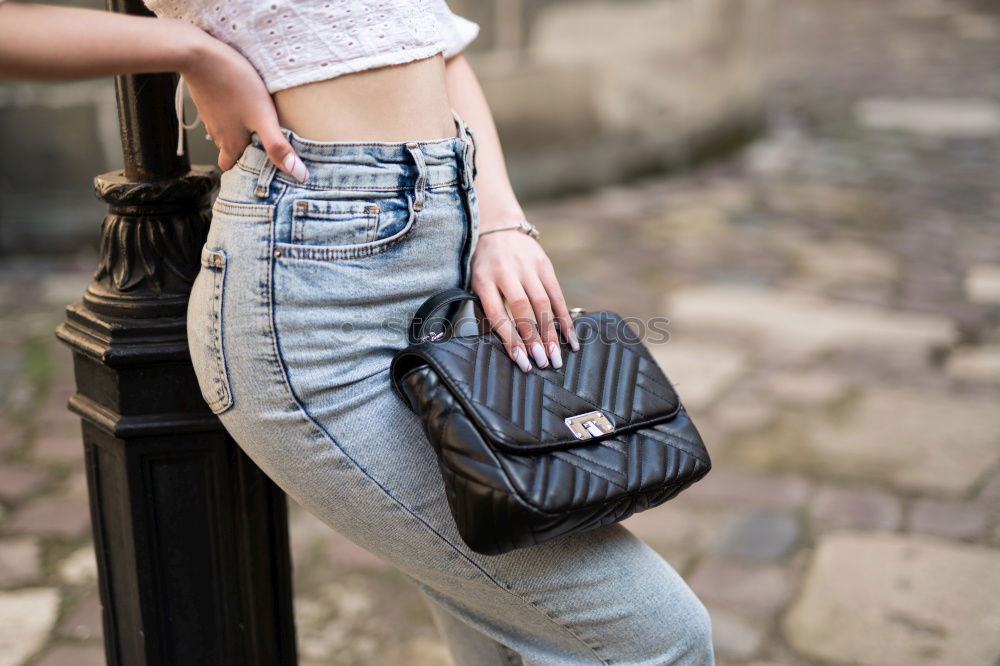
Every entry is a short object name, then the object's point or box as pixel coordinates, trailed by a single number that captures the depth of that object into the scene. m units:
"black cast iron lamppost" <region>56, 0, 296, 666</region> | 1.39
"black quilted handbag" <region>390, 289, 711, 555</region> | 1.07
